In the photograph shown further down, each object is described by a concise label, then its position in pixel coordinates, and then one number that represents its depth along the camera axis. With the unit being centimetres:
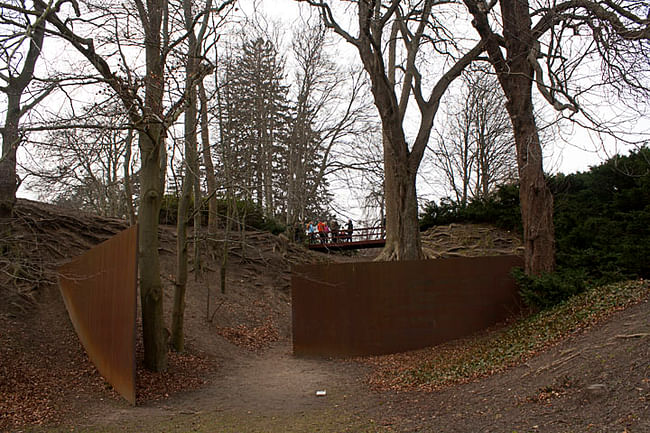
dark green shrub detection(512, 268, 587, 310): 894
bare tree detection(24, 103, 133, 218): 706
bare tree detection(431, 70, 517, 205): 2677
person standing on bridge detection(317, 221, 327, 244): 2236
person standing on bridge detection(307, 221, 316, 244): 2217
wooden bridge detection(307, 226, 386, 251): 2230
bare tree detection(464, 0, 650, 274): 896
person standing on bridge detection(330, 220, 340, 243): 2410
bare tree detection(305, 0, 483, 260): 1244
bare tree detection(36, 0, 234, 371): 824
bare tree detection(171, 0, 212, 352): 992
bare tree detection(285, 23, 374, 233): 2112
